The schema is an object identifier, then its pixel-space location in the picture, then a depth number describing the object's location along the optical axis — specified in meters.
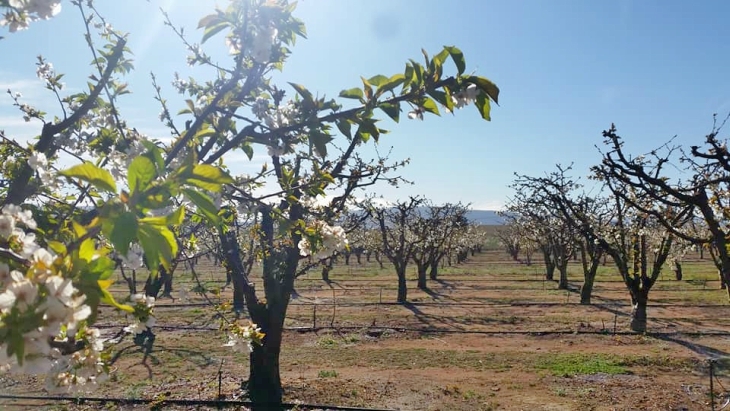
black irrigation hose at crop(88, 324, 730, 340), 12.52
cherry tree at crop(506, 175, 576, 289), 22.11
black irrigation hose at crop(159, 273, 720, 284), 28.17
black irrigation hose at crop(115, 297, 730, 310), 17.97
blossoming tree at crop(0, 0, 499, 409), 1.01
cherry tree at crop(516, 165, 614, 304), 12.88
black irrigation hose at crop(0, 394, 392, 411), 7.26
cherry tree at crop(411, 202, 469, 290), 25.33
